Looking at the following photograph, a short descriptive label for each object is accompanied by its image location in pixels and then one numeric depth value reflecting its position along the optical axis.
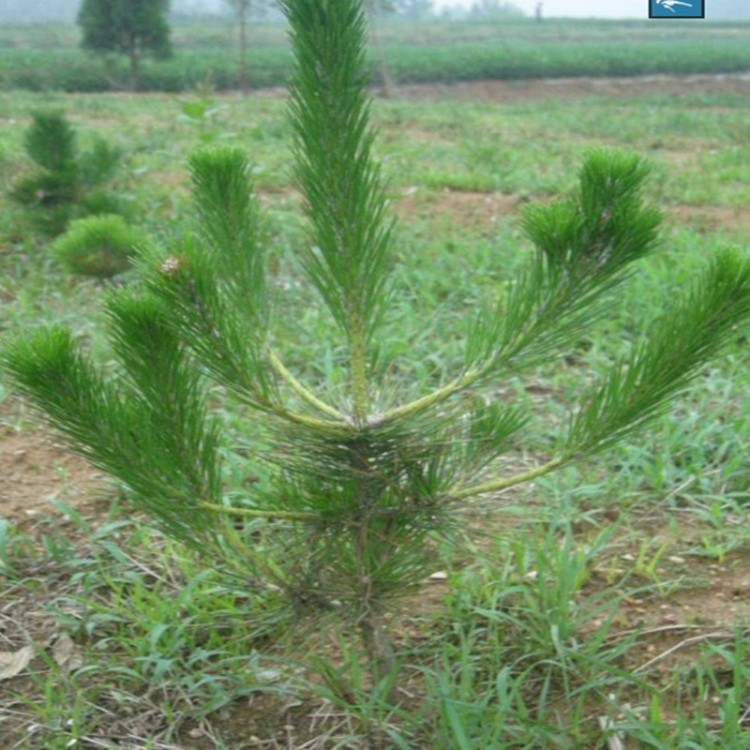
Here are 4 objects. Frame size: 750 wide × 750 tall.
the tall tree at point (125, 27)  8.62
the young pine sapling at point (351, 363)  1.39
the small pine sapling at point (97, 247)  3.27
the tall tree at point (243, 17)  9.82
